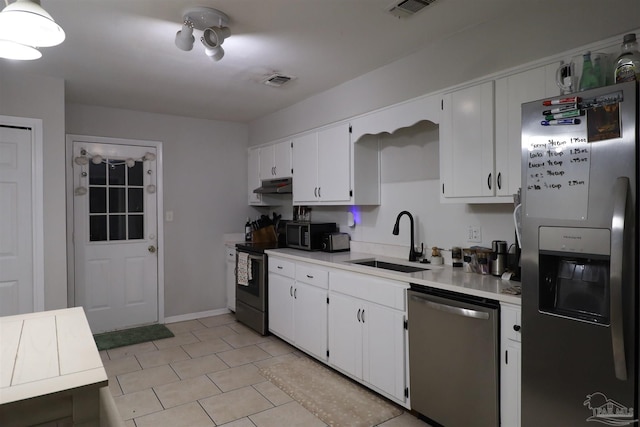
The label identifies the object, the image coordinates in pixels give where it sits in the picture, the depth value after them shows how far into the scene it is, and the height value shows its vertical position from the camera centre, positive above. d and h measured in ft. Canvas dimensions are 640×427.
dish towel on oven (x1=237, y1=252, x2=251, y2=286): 14.02 -2.19
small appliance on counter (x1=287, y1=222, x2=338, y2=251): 12.66 -0.80
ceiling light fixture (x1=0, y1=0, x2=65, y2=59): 4.64 +2.28
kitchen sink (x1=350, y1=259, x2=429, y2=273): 9.83 -1.53
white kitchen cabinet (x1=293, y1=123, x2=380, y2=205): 11.39 +1.25
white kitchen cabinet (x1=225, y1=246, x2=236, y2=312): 15.93 -2.82
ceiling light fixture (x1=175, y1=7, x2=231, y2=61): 7.43 +3.55
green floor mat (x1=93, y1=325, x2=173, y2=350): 13.01 -4.46
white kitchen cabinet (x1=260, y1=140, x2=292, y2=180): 14.25 +1.88
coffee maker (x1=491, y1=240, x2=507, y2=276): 7.89 -1.01
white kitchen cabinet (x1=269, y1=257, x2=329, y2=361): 10.84 -2.89
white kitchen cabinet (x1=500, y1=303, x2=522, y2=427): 6.30 -2.58
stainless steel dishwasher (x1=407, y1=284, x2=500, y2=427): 6.66 -2.77
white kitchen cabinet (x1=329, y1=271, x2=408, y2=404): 8.42 -2.90
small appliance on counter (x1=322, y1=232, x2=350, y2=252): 12.42 -1.07
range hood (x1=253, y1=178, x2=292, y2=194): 14.17 +0.86
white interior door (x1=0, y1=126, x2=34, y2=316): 10.57 -0.34
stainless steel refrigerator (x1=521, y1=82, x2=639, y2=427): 4.87 -0.70
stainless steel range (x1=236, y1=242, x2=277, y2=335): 13.39 -2.73
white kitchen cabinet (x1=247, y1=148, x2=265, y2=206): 16.44 +1.48
